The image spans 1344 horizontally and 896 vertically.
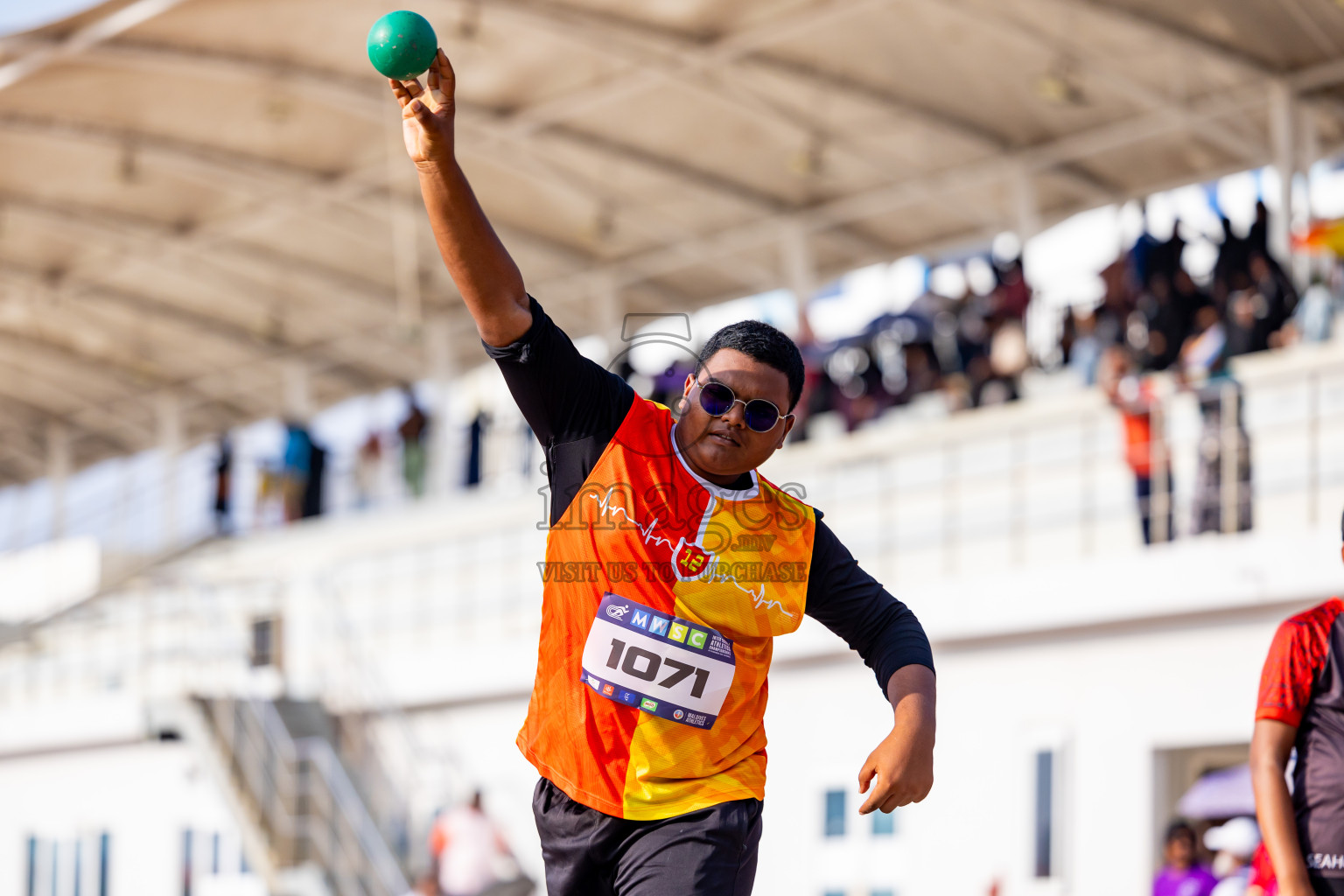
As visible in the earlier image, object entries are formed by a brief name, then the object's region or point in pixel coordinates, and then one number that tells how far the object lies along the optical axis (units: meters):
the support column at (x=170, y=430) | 29.58
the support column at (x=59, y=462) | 31.80
